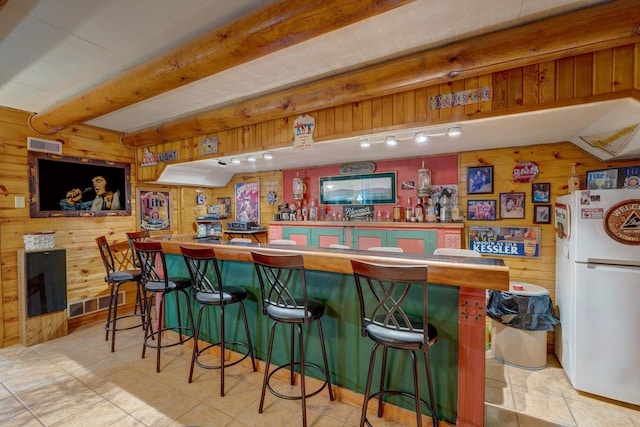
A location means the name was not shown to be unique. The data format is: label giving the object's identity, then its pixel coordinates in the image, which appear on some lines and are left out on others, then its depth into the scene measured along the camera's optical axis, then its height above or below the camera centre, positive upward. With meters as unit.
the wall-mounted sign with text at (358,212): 4.25 -0.05
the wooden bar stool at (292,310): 1.86 -0.70
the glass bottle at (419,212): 3.72 -0.04
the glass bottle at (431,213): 3.64 -0.05
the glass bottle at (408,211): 3.84 -0.03
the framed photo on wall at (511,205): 3.20 +0.04
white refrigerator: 2.11 -0.65
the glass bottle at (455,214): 3.47 -0.06
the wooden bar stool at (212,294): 2.27 -0.71
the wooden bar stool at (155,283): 2.61 -0.71
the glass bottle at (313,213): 4.68 -0.06
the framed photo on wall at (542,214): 3.07 -0.06
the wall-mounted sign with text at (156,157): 4.02 +0.76
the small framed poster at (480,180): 3.37 +0.35
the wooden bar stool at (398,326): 1.47 -0.69
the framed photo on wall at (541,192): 3.07 +0.18
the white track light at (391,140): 2.68 +0.66
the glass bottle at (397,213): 3.93 -0.06
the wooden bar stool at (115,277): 3.09 -0.74
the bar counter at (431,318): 1.70 -0.76
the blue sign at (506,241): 3.13 -0.37
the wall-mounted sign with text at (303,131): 2.83 +0.79
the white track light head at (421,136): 2.62 +0.68
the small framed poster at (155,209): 4.58 +0.01
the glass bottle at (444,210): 3.54 -0.01
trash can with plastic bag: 2.62 -1.07
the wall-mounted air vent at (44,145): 3.40 +0.79
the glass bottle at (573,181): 2.81 +0.27
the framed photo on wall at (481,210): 3.36 -0.01
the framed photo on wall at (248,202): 5.33 +0.14
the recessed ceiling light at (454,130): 2.40 +0.67
